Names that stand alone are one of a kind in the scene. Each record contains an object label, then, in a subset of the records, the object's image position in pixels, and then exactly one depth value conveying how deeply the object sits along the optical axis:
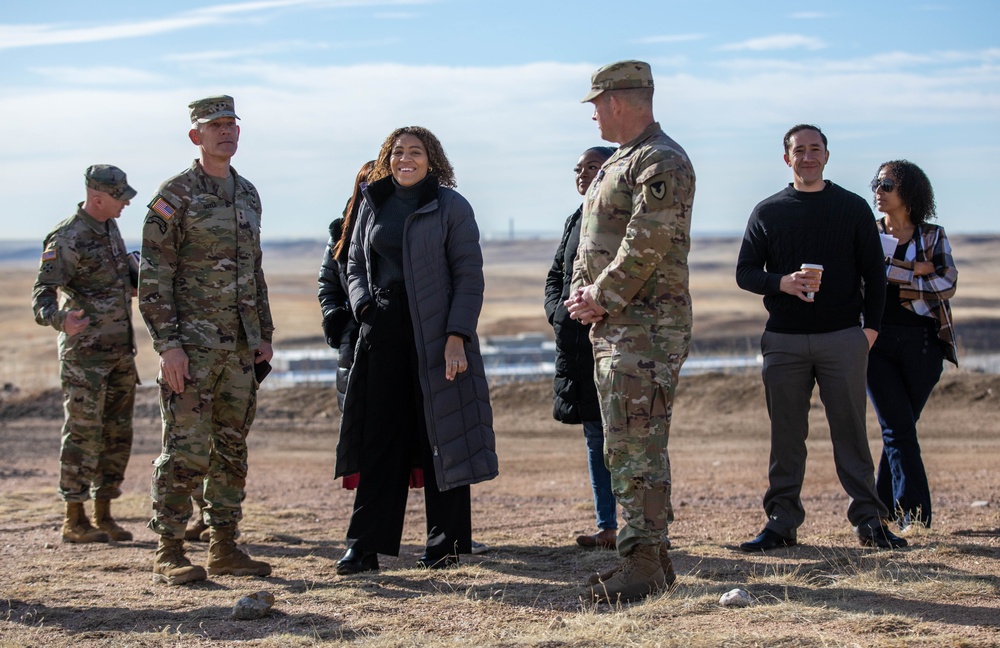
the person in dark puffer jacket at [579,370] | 6.38
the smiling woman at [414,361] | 5.87
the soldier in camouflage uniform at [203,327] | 5.79
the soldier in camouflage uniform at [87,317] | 7.39
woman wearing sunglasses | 6.52
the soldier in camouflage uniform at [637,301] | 4.86
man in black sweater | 5.95
